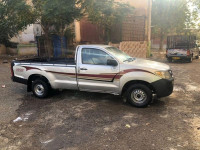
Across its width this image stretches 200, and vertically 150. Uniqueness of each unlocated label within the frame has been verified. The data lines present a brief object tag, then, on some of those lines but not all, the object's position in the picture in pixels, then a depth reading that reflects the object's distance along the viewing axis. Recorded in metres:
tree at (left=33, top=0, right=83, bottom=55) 11.88
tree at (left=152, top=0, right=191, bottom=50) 23.47
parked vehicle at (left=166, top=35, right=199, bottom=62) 15.70
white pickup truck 5.53
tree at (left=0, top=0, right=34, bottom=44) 13.04
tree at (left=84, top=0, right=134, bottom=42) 13.70
